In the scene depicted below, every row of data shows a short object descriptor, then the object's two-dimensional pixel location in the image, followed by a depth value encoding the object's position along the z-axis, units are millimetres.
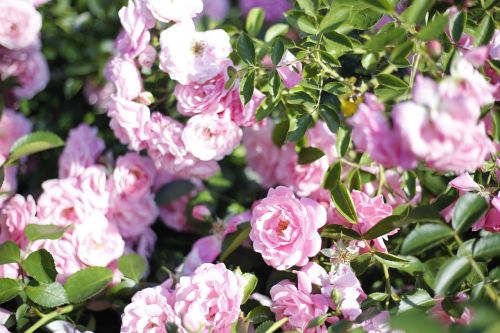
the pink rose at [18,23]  963
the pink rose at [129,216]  953
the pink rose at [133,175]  947
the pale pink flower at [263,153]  1005
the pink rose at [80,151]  966
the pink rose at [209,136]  870
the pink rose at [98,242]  893
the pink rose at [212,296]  804
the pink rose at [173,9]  858
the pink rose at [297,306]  804
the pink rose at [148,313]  818
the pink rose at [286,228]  821
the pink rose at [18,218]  899
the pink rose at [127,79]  885
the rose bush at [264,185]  753
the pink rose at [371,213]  830
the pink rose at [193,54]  853
